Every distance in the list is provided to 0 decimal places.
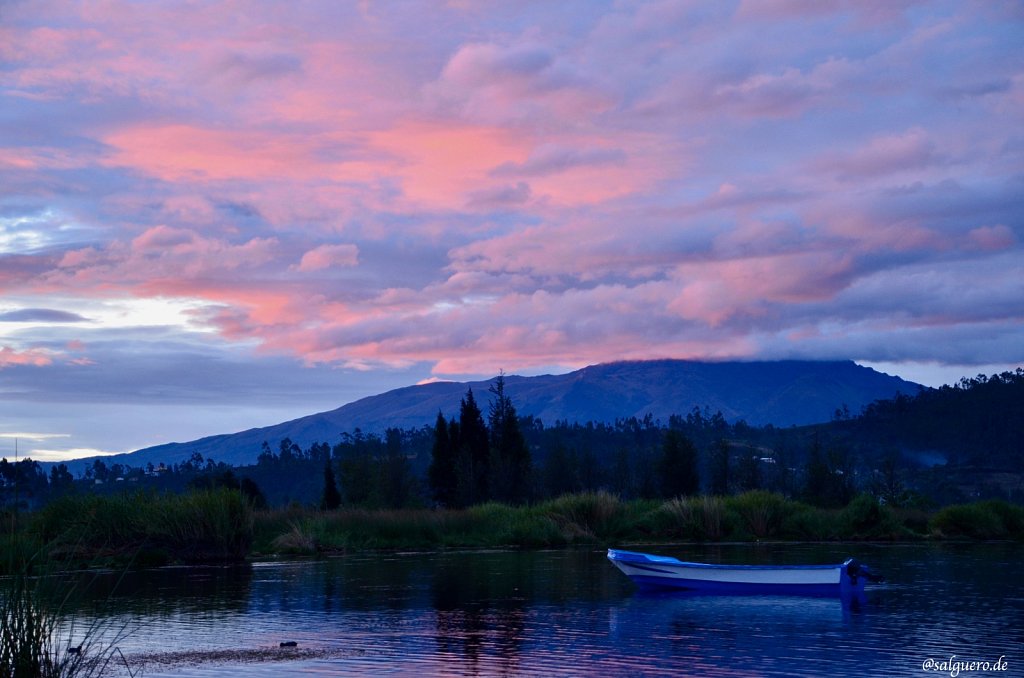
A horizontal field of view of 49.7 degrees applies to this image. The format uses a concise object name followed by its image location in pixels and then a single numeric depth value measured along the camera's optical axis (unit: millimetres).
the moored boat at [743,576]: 26953
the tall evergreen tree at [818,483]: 65250
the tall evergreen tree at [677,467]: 71812
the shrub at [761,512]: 51125
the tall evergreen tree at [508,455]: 67500
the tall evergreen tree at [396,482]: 70000
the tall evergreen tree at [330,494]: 69625
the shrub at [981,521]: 51906
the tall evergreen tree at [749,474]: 73938
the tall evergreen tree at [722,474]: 74188
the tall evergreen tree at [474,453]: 68188
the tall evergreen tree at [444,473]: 73375
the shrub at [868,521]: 51500
